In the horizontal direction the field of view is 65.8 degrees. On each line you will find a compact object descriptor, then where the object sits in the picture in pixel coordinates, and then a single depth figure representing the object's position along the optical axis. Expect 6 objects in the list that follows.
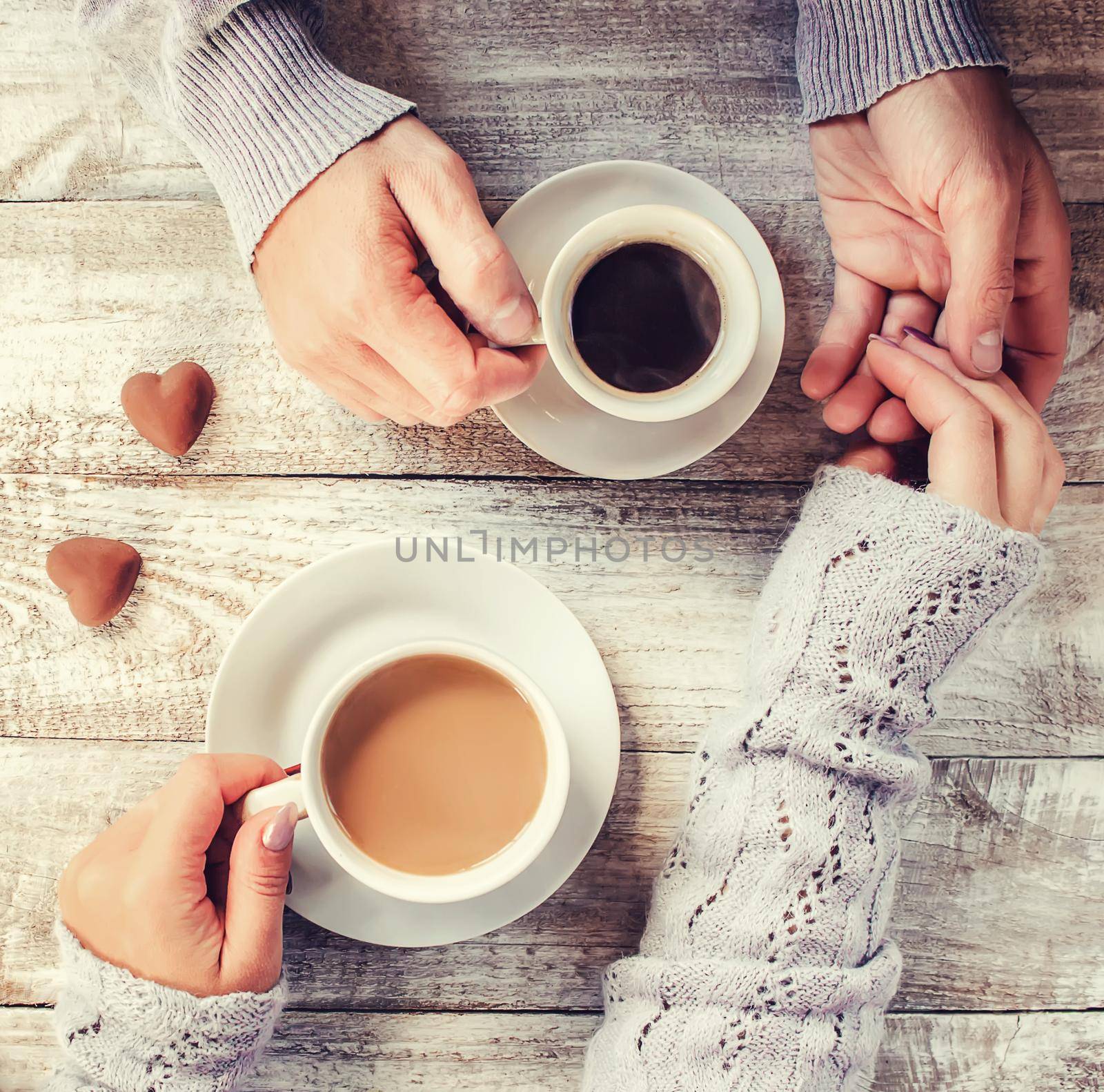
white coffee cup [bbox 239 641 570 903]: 0.77
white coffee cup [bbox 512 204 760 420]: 0.77
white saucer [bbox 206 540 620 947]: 0.86
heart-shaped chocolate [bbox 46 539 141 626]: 0.93
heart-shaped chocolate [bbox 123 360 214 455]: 0.92
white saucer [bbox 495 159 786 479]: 0.86
